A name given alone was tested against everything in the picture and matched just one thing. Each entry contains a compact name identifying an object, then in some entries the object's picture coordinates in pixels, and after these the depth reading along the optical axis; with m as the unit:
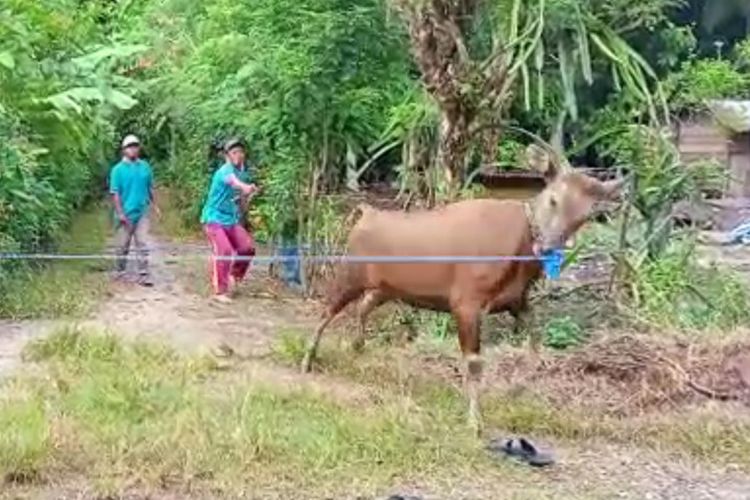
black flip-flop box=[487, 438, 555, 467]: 7.14
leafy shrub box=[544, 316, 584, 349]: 9.99
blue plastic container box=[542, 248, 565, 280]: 8.18
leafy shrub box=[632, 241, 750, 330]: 9.91
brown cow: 8.12
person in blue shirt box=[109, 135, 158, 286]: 13.88
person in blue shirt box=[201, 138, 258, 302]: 12.99
